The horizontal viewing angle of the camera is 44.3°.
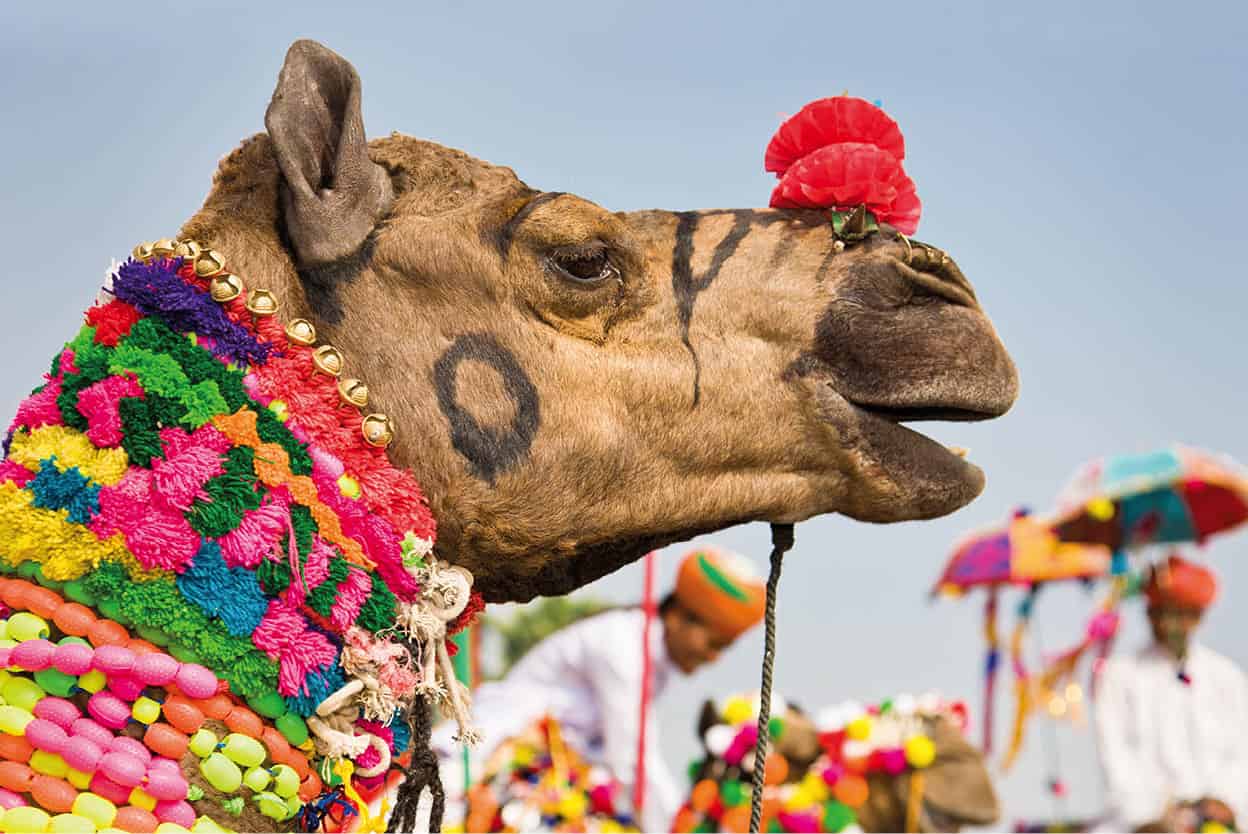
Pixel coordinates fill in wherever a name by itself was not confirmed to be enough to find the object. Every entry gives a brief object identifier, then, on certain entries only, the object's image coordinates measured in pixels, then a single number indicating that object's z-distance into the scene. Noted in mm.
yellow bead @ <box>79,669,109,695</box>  2734
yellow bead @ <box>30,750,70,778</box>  2721
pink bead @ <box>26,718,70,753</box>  2693
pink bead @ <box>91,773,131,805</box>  2713
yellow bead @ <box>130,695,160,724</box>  2736
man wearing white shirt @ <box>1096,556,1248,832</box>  10734
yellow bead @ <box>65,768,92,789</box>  2715
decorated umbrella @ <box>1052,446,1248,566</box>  11867
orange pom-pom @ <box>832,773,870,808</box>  8266
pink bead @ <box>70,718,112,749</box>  2711
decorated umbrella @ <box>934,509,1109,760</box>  12094
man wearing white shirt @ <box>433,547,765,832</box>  8188
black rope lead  3348
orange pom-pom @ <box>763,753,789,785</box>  8312
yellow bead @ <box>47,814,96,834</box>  2648
